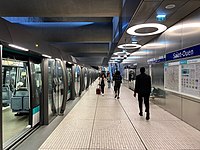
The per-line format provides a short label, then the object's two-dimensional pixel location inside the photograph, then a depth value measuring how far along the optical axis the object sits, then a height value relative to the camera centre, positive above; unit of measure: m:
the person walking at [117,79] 9.74 -0.30
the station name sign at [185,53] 4.27 +0.56
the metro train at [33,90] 4.22 -0.49
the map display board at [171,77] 5.52 -0.11
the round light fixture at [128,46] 9.30 +1.50
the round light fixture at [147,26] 5.41 +1.49
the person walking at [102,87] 11.83 -0.88
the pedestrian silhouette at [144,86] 5.34 -0.36
